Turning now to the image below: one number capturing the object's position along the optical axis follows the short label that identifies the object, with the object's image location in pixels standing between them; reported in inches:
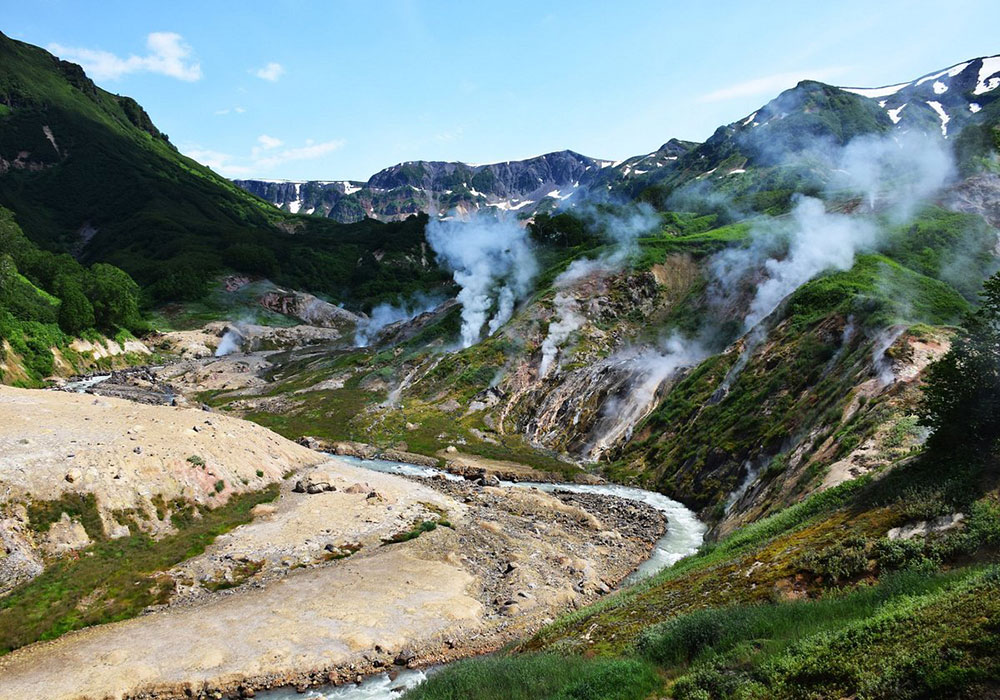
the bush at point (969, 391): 807.7
